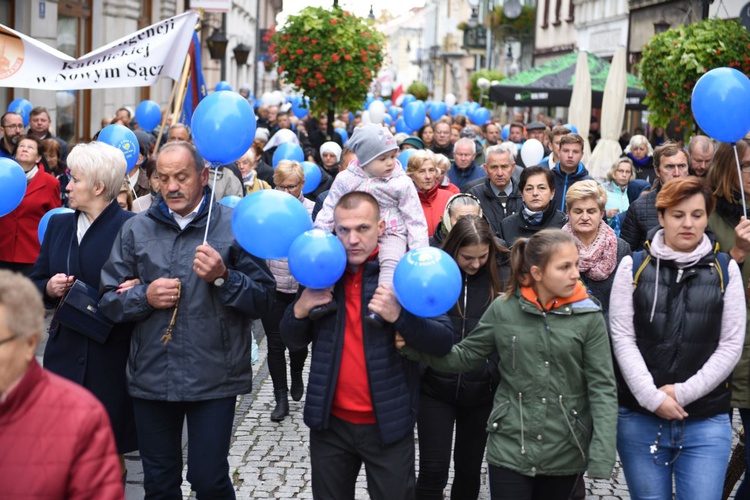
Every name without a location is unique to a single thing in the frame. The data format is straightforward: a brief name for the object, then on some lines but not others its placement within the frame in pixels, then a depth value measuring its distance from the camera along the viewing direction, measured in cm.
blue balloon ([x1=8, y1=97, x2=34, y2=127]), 1327
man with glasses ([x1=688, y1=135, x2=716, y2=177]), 765
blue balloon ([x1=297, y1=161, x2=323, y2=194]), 1041
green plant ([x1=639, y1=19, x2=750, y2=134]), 1305
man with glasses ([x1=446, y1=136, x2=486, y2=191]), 1098
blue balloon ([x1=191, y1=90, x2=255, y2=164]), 504
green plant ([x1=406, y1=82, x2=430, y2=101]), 4460
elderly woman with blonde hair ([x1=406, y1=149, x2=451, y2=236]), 860
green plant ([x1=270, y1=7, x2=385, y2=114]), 1925
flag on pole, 925
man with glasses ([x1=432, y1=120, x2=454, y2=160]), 1343
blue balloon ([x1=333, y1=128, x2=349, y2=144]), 1913
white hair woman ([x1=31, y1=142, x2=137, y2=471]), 504
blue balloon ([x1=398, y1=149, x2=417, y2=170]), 1085
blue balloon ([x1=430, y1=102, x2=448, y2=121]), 2573
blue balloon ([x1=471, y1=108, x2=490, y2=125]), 2634
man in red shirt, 444
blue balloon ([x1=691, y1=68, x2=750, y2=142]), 564
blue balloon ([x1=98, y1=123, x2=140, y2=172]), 777
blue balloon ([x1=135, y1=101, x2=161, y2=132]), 1429
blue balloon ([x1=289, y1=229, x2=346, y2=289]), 425
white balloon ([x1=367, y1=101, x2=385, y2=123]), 2411
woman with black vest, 451
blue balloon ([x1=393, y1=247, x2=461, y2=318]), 416
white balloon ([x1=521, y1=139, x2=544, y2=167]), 1311
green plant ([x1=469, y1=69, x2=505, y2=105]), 3646
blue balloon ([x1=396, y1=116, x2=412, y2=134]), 2104
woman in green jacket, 439
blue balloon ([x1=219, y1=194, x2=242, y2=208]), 705
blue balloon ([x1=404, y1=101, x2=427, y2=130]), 2034
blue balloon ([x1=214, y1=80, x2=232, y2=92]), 1961
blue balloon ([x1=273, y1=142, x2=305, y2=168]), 1100
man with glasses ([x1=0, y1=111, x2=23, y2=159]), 1077
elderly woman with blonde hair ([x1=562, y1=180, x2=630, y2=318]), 588
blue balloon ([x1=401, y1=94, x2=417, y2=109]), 3143
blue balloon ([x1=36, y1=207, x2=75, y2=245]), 578
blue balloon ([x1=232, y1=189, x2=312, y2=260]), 451
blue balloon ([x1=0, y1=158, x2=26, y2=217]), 671
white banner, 736
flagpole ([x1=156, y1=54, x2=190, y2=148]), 887
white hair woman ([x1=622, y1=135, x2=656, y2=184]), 1203
